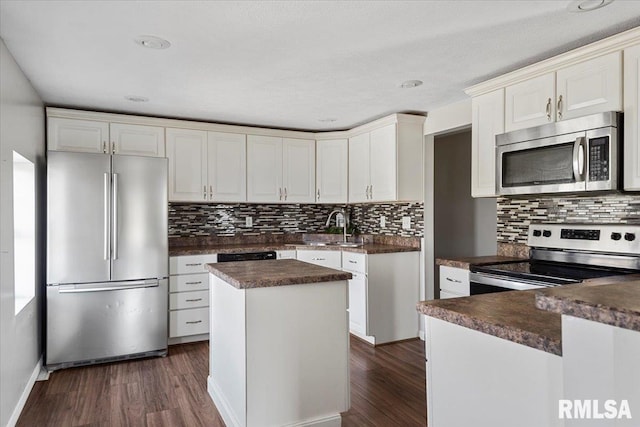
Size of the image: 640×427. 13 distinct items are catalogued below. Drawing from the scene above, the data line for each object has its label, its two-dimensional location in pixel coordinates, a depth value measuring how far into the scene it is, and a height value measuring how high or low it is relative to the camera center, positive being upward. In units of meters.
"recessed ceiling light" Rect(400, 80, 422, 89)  3.12 +0.97
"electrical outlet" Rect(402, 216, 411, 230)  4.28 -0.11
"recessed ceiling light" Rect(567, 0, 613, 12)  1.94 +0.97
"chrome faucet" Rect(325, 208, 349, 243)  4.83 -0.09
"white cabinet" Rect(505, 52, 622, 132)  2.30 +0.72
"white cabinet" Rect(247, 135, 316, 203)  4.60 +0.48
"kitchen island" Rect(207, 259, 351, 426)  2.18 -0.73
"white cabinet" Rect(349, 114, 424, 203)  4.02 +0.51
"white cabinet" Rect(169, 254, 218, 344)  3.89 -0.80
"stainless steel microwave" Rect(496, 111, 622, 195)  2.28 +0.33
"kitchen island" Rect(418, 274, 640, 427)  0.84 -0.36
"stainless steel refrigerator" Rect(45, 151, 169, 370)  3.28 -0.37
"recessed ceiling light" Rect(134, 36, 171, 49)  2.33 +0.97
